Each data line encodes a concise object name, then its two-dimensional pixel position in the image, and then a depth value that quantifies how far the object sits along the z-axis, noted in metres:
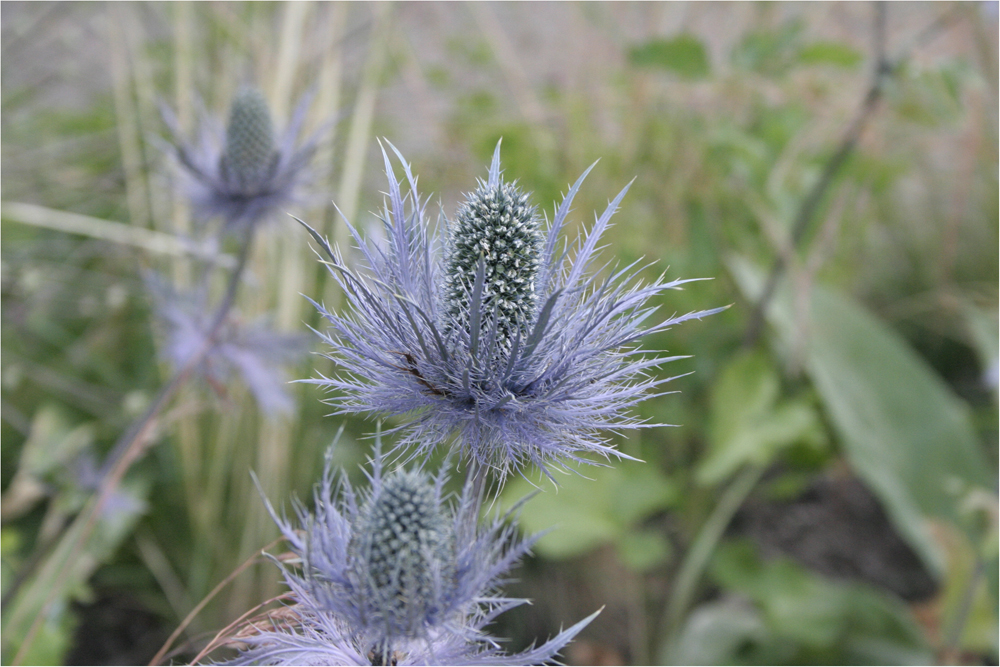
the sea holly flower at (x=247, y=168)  0.53
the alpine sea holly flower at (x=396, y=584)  0.38
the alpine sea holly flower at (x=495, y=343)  0.39
